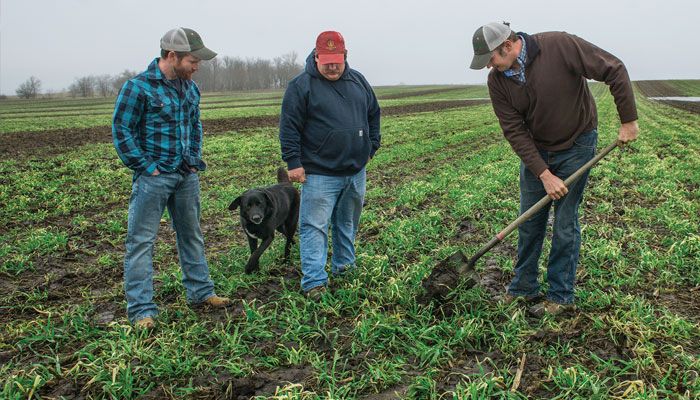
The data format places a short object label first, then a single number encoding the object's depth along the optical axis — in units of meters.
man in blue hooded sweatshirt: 4.70
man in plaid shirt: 4.07
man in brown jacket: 3.96
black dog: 5.70
